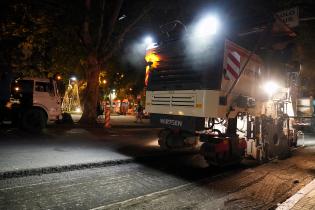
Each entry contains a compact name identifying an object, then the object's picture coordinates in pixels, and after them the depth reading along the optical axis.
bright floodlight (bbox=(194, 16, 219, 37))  7.23
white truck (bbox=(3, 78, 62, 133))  13.68
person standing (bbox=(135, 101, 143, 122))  25.47
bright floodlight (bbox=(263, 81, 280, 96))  9.13
